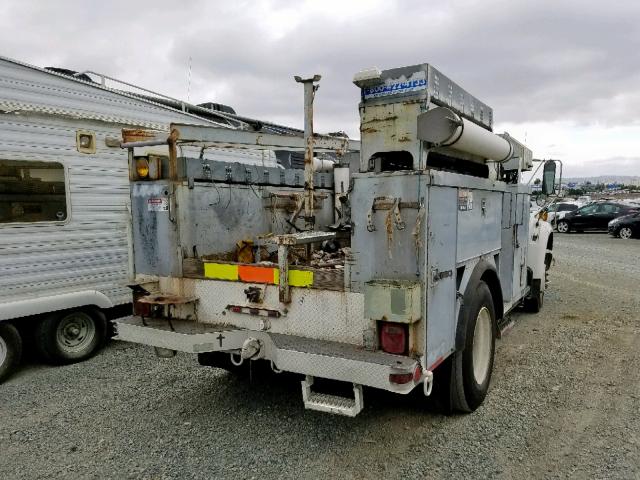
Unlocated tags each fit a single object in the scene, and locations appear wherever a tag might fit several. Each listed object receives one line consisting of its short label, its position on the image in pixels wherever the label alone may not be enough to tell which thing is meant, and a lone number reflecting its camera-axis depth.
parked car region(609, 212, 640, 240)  19.28
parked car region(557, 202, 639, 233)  22.80
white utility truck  2.95
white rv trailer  4.91
